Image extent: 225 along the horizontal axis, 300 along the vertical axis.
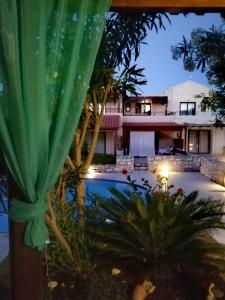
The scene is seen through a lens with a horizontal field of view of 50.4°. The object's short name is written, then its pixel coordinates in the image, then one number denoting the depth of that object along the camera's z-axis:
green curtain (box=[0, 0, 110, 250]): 1.33
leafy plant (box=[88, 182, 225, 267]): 1.99
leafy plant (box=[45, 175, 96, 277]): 1.94
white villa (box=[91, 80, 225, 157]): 13.87
